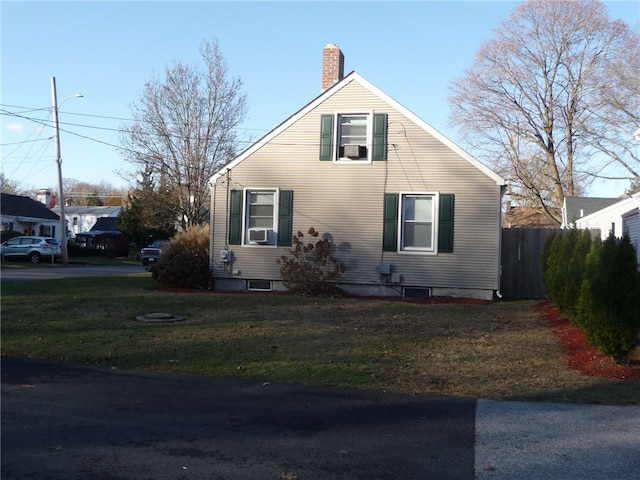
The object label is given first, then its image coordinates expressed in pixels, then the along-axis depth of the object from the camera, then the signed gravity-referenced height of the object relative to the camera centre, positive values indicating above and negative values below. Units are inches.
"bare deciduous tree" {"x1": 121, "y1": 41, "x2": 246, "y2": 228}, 1108.5 +178.8
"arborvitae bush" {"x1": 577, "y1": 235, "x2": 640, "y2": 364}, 378.6 -25.3
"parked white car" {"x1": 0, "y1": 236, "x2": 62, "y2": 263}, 1466.5 -10.4
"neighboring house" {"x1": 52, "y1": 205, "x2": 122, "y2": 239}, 2947.8 +125.3
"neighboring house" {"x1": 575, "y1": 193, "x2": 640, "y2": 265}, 693.3 +47.9
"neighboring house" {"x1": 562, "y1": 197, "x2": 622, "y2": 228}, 1207.6 +93.9
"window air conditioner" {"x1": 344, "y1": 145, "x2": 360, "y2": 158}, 740.0 +108.8
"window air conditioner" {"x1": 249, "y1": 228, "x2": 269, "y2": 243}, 757.3 +16.0
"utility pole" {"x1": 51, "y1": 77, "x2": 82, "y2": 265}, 1266.0 +136.2
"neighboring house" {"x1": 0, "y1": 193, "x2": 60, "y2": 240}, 1900.8 +77.5
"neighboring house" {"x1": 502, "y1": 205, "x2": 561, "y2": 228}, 1822.1 +103.6
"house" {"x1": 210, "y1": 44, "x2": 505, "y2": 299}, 722.2 +54.3
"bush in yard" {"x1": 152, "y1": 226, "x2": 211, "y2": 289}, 752.3 -17.7
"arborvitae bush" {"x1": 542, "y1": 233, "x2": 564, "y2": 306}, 580.4 -10.1
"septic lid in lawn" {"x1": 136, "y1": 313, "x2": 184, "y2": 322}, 506.6 -52.7
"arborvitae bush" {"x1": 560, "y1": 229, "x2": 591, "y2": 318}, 507.8 -11.5
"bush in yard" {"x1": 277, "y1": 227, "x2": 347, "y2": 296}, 726.5 -17.5
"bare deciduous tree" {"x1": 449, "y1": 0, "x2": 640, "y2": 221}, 1316.4 +321.2
